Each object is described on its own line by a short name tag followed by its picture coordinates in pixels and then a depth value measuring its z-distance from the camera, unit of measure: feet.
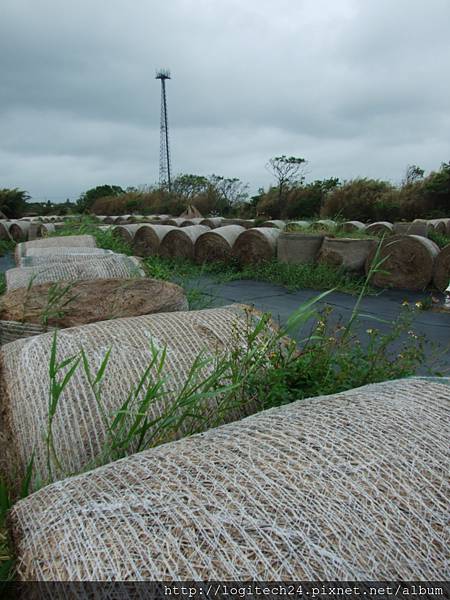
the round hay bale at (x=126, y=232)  31.86
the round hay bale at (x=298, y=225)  27.32
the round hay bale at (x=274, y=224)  33.22
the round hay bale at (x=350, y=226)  32.14
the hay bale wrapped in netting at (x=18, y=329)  8.13
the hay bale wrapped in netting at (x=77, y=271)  10.89
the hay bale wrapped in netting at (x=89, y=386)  5.04
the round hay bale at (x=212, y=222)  38.70
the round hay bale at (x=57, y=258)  12.55
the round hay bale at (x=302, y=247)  24.16
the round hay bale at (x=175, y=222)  38.21
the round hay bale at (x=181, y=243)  28.40
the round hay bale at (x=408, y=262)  20.34
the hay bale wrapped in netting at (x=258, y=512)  2.61
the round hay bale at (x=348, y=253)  22.35
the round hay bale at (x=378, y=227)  30.72
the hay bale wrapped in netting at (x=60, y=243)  17.33
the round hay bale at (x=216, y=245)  27.14
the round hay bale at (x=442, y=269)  19.72
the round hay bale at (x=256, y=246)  25.84
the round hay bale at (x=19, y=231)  41.16
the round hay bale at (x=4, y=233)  39.81
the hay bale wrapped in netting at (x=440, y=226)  36.72
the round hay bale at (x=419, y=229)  26.99
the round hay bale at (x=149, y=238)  30.01
